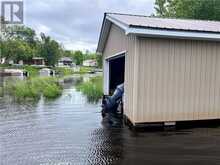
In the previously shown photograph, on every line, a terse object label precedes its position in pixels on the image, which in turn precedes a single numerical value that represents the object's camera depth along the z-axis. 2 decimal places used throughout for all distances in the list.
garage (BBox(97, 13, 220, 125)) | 5.22
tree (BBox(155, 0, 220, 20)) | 16.18
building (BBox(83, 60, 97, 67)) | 66.73
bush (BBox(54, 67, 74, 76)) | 35.17
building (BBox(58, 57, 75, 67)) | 58.75
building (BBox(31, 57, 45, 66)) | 44.75
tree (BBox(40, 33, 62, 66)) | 40.51
